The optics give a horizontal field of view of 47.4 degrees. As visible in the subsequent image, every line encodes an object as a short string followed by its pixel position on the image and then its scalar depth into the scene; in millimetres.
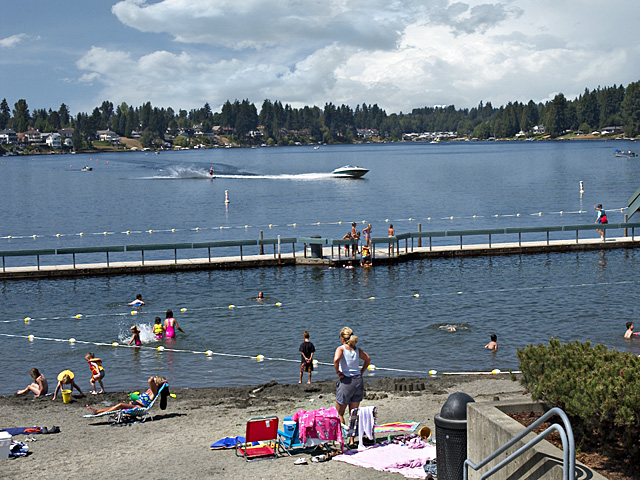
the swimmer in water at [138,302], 30931
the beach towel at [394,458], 12023
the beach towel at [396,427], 13641
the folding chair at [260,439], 12961
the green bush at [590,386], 8555
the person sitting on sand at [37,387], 18609
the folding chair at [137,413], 15981
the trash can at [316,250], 39966
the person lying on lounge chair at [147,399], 16203
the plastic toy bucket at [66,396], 17844
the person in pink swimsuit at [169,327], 25266
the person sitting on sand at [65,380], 18391
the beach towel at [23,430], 15025
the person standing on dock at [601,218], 44562
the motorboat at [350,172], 129500
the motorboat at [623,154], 179150
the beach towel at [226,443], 13656
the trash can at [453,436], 10445
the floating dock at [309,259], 37938
